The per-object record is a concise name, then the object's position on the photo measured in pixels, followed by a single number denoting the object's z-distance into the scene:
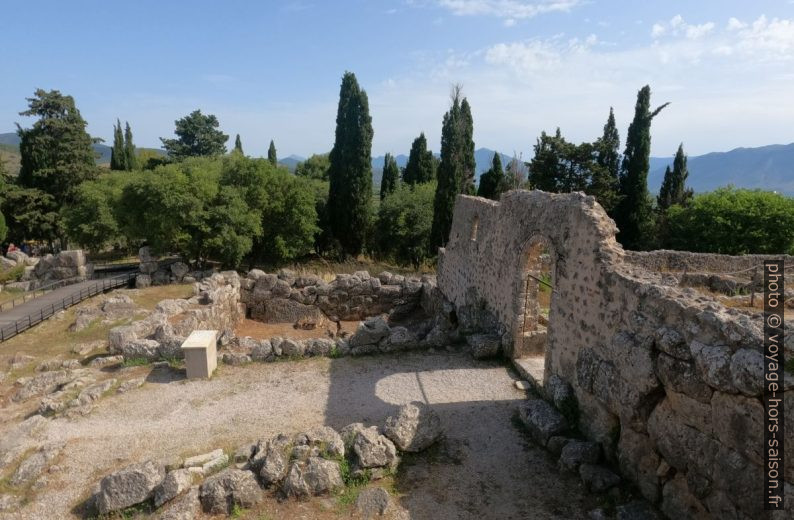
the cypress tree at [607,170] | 27.52
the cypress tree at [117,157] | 41.62
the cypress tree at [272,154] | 49.94
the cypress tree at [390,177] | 37.72
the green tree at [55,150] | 31.03
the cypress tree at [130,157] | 41.59
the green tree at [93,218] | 25.80
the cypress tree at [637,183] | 27.47
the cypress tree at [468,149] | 29.94
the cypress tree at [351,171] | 26.97
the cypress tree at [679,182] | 33.94
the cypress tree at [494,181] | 30.79
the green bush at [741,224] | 21.50
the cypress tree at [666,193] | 33.84
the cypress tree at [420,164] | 37.72
